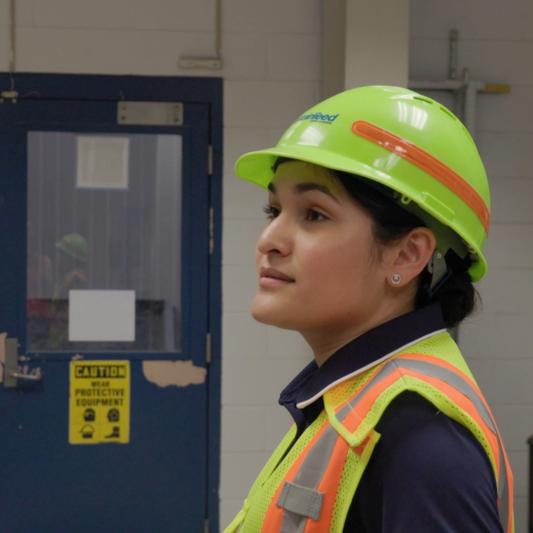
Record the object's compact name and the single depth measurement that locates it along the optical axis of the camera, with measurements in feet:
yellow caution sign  9.66
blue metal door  9.61
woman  2.47
